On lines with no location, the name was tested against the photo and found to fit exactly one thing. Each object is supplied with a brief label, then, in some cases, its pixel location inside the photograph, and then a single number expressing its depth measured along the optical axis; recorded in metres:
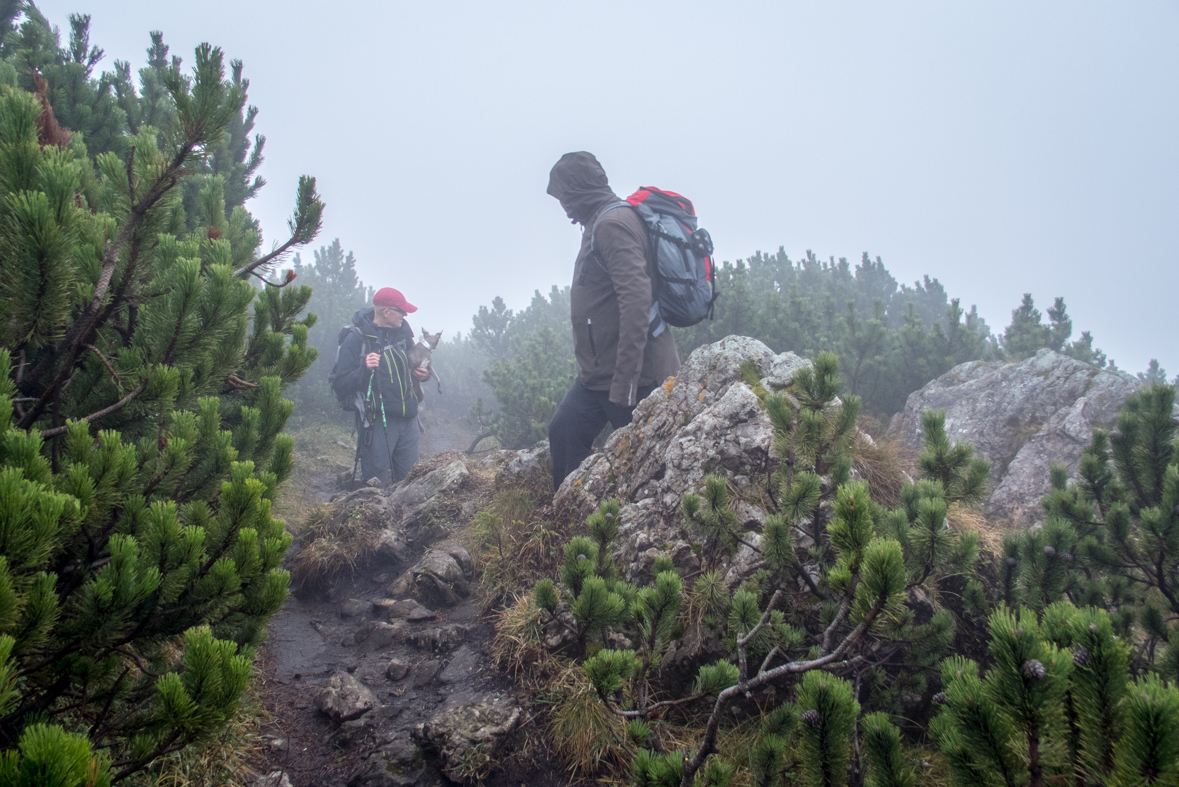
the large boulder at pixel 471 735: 2.52
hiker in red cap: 7.74
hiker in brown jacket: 4.18
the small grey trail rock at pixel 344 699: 2.93
